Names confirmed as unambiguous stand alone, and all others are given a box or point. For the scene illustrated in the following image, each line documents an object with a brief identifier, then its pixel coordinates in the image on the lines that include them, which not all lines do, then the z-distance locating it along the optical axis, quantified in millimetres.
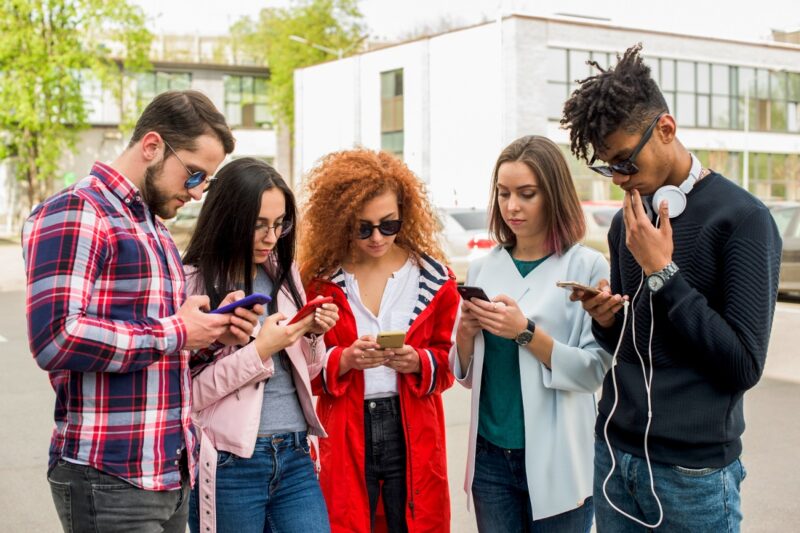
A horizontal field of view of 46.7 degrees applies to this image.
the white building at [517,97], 33812
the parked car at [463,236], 15602
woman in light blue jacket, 3252
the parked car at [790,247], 14984
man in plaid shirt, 2451
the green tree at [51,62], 32688
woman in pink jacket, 3141
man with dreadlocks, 2459
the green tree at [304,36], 48031
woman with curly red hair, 3482
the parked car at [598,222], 18062
